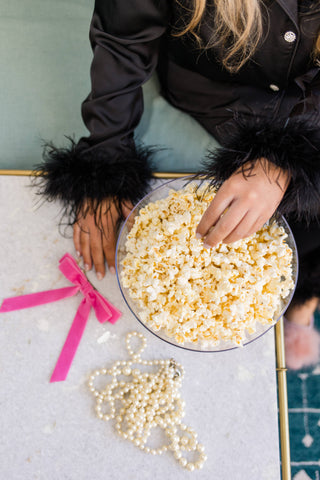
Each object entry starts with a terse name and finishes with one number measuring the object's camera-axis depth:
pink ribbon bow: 0.77
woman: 0.66
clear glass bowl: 0.72
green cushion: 0.96
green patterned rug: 1.05
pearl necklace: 0.72
